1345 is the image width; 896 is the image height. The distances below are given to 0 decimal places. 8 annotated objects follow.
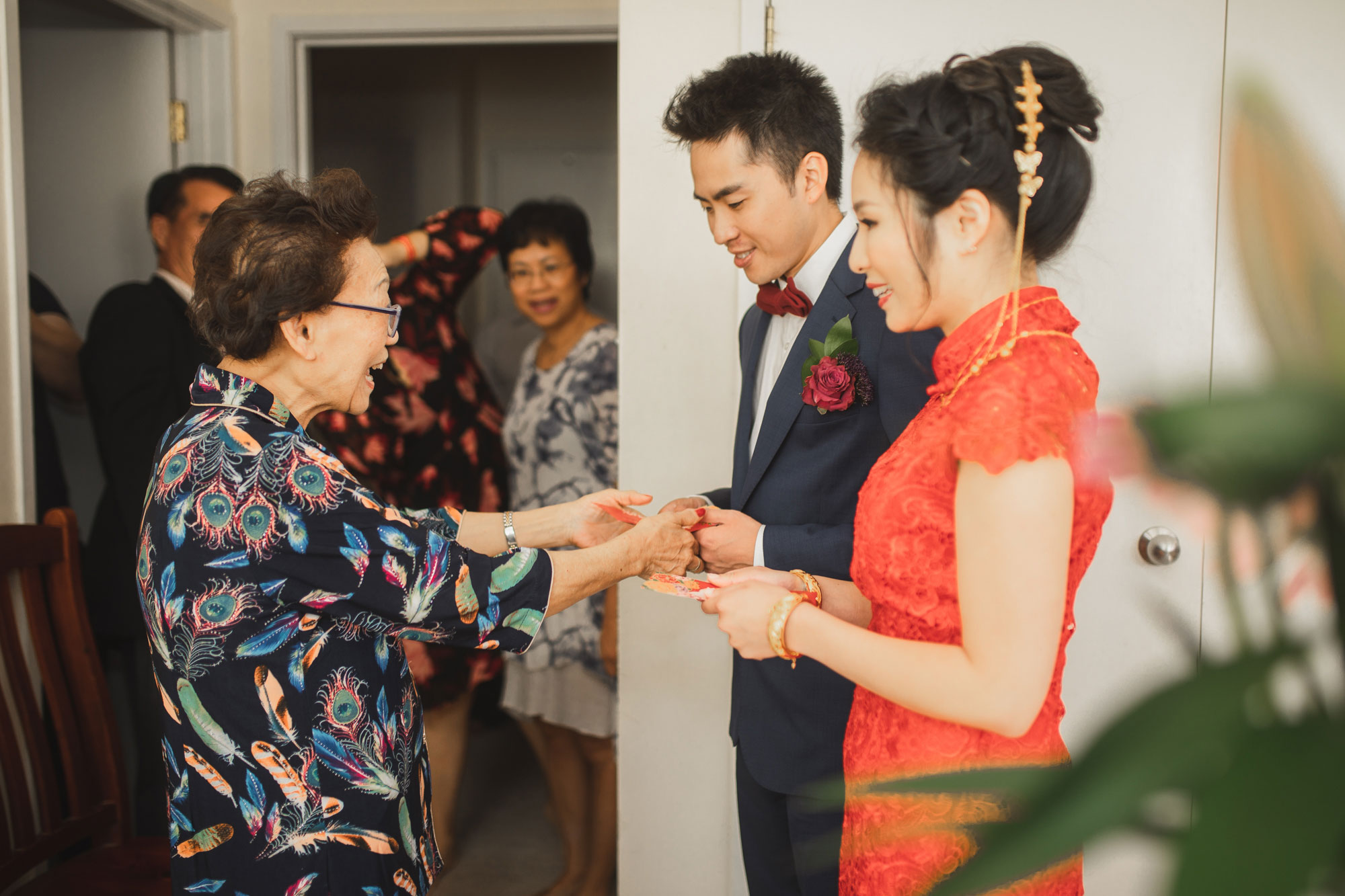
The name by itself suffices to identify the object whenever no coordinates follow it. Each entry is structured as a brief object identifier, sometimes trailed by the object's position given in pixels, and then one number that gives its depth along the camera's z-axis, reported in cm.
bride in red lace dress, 90
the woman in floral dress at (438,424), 269
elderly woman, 119
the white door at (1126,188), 195
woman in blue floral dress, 274
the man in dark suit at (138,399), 244
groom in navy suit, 145
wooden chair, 177
